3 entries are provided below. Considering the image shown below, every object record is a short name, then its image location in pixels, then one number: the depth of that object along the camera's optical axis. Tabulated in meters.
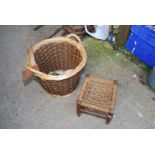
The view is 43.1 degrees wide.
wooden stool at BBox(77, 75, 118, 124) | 1.62
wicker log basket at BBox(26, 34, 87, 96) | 1.63
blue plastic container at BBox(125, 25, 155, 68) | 1.98
